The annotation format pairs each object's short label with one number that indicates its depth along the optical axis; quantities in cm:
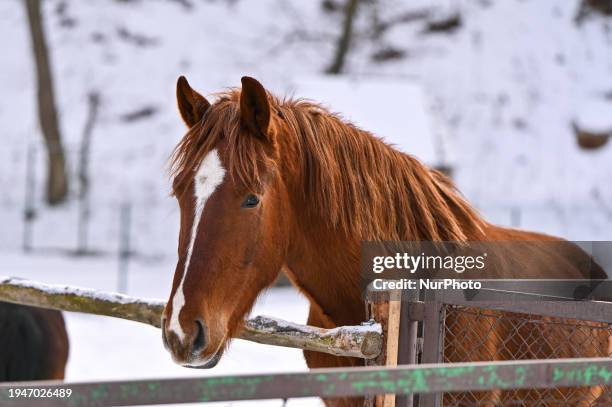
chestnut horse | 519
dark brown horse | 916
